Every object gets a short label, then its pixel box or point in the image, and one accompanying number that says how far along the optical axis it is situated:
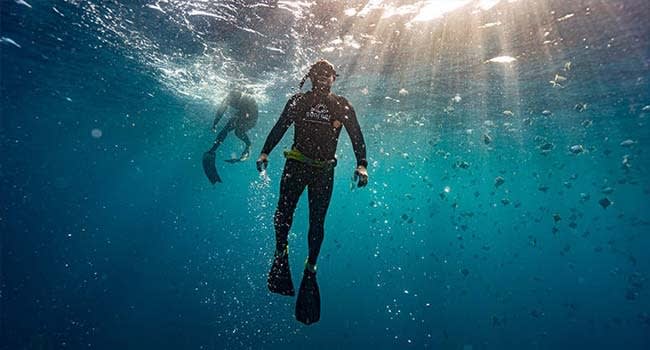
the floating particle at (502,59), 13.72
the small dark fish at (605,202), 11.68
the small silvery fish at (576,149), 10.99
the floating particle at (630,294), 15.11
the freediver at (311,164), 4.72
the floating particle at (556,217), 11.14
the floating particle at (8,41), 15.67
